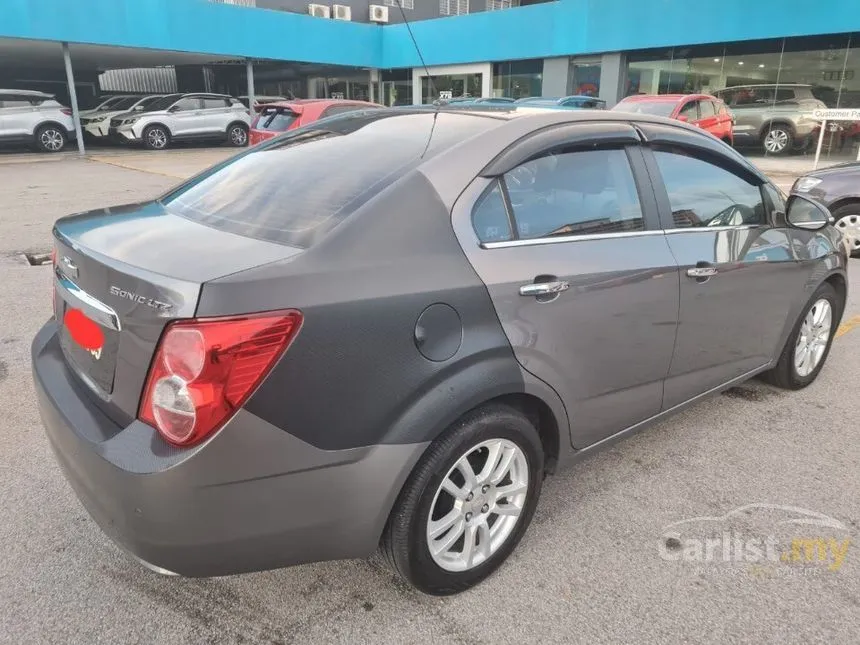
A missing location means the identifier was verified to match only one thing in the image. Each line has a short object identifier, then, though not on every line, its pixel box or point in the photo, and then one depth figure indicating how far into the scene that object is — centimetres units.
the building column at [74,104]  1820
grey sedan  176
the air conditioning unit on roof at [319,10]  3198
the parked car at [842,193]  737
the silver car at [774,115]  1712
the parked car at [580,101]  1404
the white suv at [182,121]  2006
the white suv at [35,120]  1827
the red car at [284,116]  1149
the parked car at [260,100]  2225
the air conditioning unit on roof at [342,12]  3266
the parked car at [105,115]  2059
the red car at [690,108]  1405
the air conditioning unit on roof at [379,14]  3167
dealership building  1697
